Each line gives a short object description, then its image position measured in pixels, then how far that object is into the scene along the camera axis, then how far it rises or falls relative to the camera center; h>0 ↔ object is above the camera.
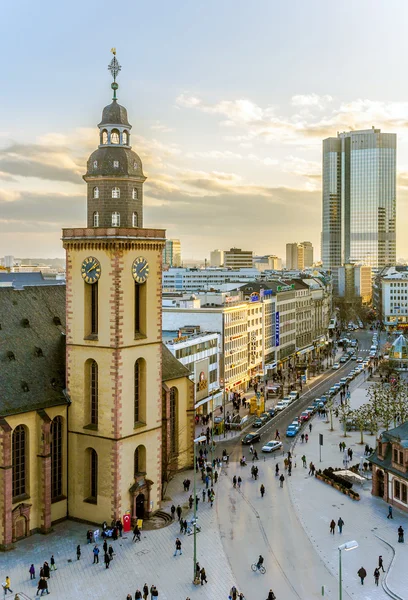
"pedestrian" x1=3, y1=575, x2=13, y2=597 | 47.69 -21.03
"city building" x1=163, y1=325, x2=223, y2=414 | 97.12 -12.25
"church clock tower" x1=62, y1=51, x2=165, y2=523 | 58.81 -5.50
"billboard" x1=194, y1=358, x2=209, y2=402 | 100.75 -15.41
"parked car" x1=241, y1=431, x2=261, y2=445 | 88.25 -20.82
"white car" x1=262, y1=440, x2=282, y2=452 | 84.44 -20.86
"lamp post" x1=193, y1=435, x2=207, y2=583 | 50.00 -20.13
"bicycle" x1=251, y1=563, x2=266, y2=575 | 51.28 -21.47
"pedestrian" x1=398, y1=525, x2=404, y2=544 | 57.38 -21.33
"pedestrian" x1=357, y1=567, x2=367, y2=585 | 50.00 -21.23
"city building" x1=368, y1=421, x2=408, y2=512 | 64.75 -18.26
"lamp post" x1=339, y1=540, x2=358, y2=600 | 39.81 -15.43
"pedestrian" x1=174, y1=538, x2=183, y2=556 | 53.94 -20.79
